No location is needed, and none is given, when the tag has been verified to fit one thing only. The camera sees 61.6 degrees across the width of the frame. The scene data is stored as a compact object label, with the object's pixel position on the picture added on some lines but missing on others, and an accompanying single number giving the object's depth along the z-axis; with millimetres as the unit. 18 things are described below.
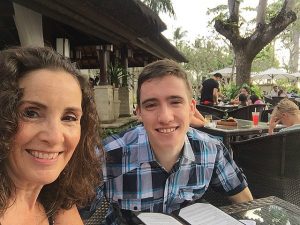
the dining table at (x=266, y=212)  1006
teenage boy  1130
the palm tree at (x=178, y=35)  31703
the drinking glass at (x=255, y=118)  3100
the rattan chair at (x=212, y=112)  4135
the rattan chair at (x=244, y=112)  4401
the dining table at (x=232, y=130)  2661
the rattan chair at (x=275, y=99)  7805
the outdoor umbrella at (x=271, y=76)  13196
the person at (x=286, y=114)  2548
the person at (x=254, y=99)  5457
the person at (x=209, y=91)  5927
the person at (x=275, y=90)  12359
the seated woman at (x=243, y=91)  6599
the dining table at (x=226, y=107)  5713
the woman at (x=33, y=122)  739
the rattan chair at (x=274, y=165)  1853
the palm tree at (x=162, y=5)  13682
